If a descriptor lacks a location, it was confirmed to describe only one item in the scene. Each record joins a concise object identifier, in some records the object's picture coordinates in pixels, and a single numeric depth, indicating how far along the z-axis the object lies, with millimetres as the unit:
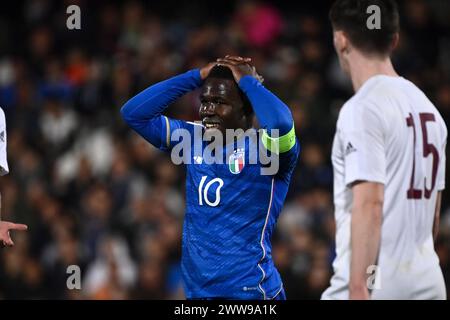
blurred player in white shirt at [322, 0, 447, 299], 7145
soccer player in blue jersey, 9055
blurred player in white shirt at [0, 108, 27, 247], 8883
